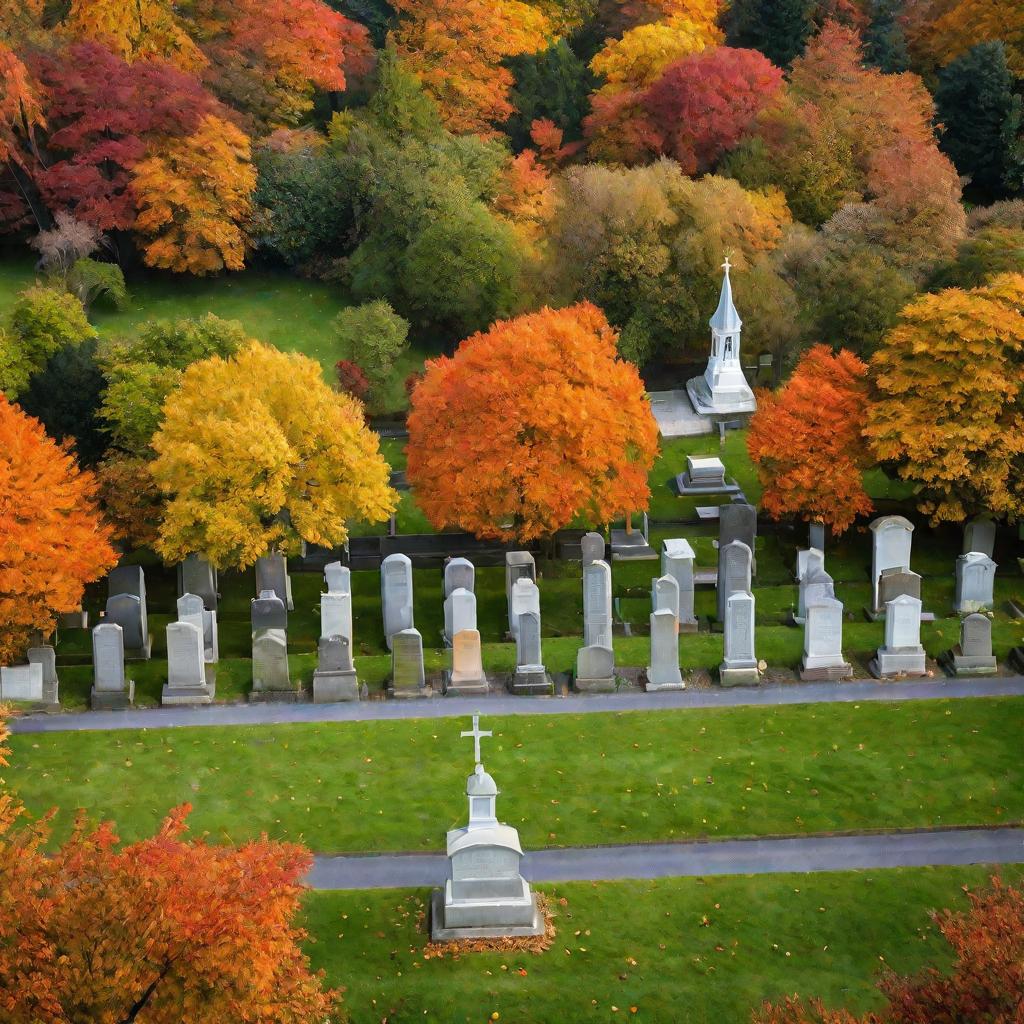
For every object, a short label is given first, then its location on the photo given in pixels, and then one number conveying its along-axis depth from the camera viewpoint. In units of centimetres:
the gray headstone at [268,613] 3897
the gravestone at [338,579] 4034
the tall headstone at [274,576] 4291
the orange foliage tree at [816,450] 4391
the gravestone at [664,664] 3749
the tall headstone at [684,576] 4081
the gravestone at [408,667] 3734
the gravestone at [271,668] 3753
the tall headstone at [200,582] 4291
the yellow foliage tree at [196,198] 5791
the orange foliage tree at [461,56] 6550
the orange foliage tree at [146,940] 2309
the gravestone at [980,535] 4375
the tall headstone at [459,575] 4094
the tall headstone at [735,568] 4112
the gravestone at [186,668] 3741
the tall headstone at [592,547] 4384
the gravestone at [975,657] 3812
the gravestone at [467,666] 3777
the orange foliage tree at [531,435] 4238
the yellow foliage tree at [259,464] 4106
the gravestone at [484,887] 2869
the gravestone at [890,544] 4241
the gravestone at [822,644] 3809
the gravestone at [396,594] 4041
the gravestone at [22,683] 3744
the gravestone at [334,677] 3766
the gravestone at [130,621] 4019
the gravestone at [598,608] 3878
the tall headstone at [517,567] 4206
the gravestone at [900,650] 3816
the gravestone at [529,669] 3775
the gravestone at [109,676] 3741
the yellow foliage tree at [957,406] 4262
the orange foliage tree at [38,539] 3756
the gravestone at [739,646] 3759
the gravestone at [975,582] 4125
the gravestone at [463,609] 3888
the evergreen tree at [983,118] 6481
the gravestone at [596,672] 3788
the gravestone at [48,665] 3769
